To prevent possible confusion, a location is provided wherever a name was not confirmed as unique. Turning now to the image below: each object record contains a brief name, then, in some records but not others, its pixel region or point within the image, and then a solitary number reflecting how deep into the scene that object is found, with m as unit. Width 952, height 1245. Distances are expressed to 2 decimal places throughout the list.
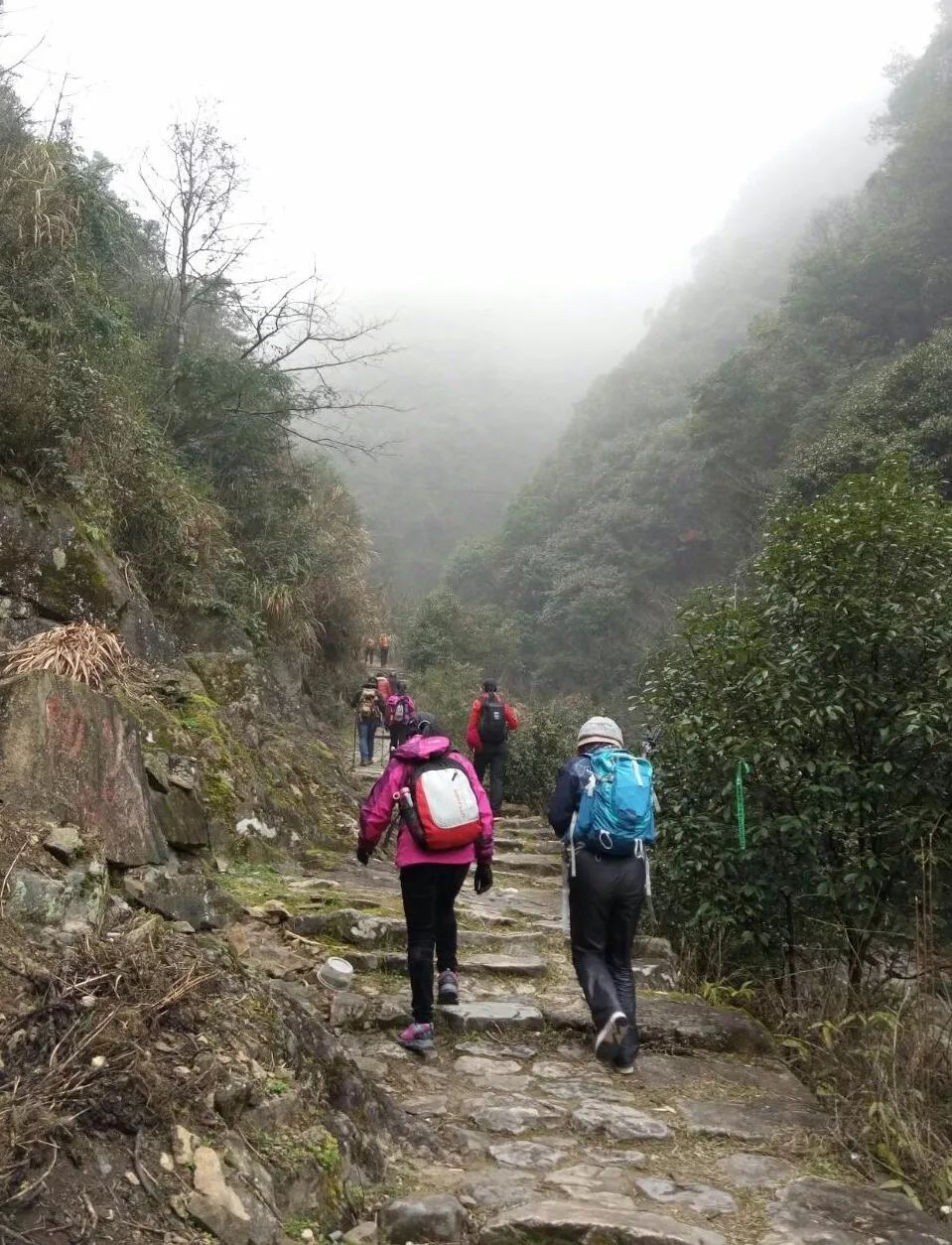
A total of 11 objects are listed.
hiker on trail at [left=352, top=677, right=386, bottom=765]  13.55
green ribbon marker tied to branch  5.11
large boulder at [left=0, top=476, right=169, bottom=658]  6.12
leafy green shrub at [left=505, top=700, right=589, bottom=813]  13.77
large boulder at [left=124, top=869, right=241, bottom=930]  3.57
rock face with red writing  3.07
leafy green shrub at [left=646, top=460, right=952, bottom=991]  4.87
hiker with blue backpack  4.13
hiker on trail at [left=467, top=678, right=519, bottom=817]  10.50
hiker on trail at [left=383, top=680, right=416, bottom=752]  11.66
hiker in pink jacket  4.03
